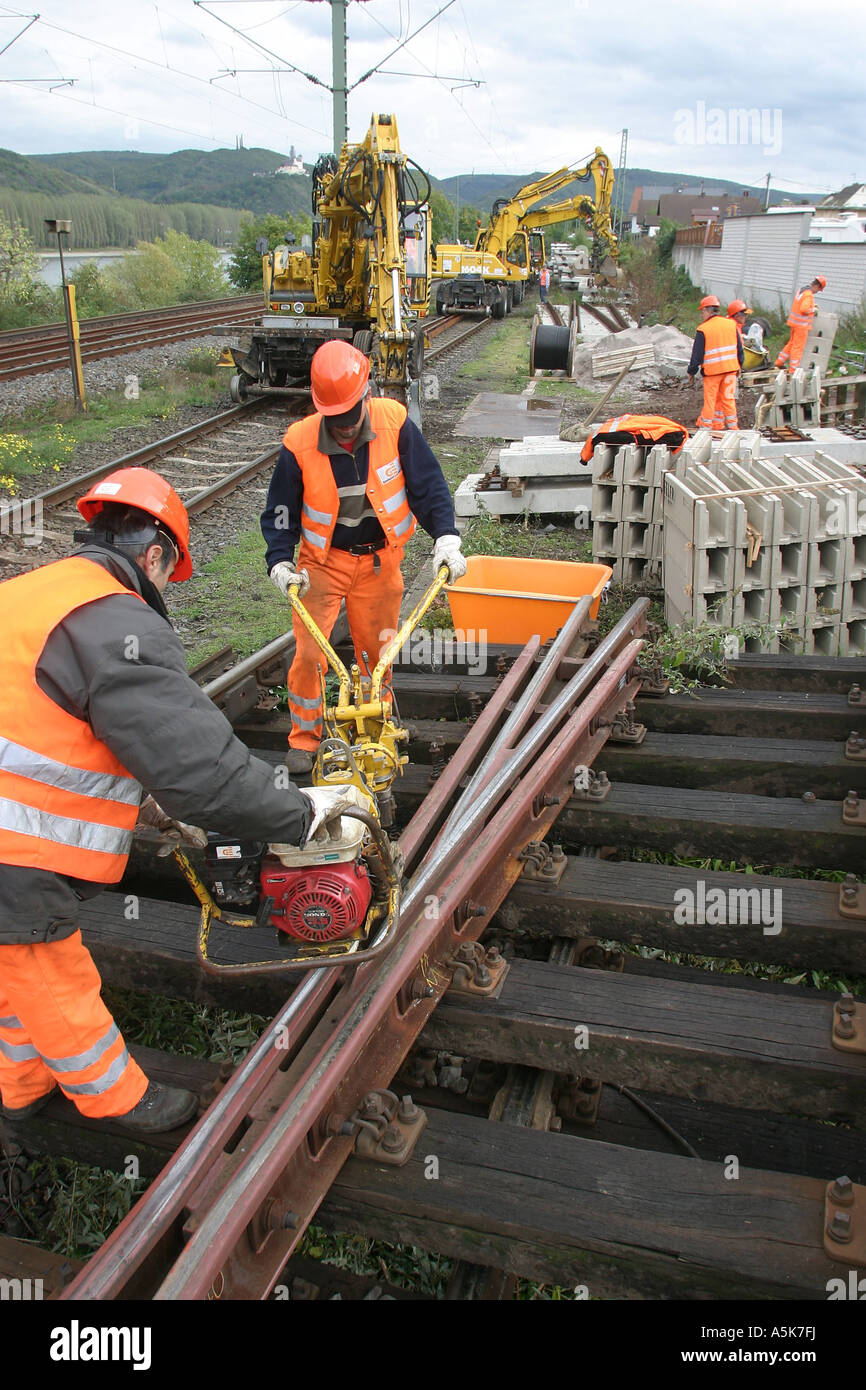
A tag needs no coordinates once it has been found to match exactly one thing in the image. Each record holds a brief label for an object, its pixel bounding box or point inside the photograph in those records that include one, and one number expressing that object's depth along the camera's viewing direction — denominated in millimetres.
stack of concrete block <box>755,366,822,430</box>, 13031
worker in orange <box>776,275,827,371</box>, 15173
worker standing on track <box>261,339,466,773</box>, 4121
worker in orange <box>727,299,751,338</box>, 12570
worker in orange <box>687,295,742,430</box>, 11086
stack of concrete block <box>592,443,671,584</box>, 6914
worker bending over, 2164
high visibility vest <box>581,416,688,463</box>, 7277
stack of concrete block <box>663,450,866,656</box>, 5734
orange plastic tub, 5602
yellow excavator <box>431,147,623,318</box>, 24453
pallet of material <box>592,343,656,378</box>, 18831
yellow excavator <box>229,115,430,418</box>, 11266
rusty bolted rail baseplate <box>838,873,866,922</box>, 3094
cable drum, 17797
